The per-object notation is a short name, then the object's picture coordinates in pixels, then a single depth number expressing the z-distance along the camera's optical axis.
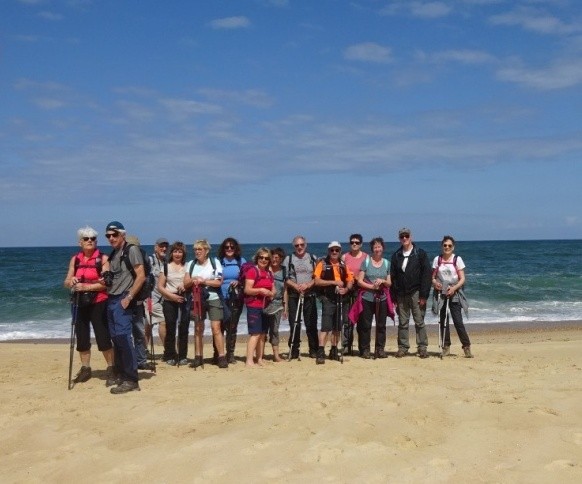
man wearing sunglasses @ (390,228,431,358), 8.52
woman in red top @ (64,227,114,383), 6.79
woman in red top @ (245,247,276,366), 7.99
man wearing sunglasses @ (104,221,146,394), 6.66
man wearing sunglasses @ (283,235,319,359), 8.48
